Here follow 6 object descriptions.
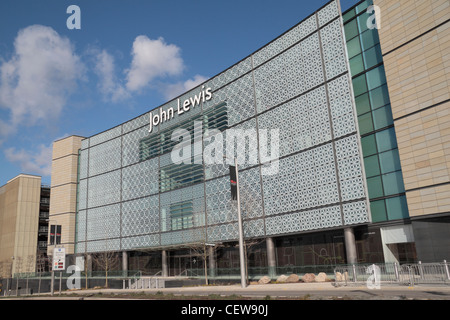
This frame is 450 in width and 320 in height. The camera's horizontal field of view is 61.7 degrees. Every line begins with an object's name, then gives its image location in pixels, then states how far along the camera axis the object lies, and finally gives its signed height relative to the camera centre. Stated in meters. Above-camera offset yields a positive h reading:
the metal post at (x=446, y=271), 20.55 -1.44
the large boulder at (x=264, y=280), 33.31 -2.25
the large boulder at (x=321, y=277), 30.48 -2.07
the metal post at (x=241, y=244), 25.52 +0.73
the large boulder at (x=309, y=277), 30.85 -2.07
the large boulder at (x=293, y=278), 31.97 -2.14
